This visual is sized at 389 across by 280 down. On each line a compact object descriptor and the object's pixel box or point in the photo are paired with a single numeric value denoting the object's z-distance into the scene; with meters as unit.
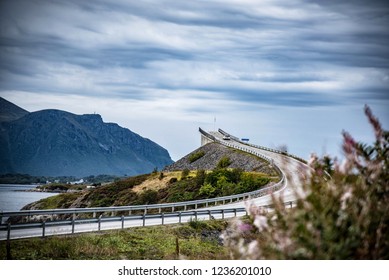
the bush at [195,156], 136.60
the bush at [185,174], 103.44
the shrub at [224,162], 114.44
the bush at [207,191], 81.94
